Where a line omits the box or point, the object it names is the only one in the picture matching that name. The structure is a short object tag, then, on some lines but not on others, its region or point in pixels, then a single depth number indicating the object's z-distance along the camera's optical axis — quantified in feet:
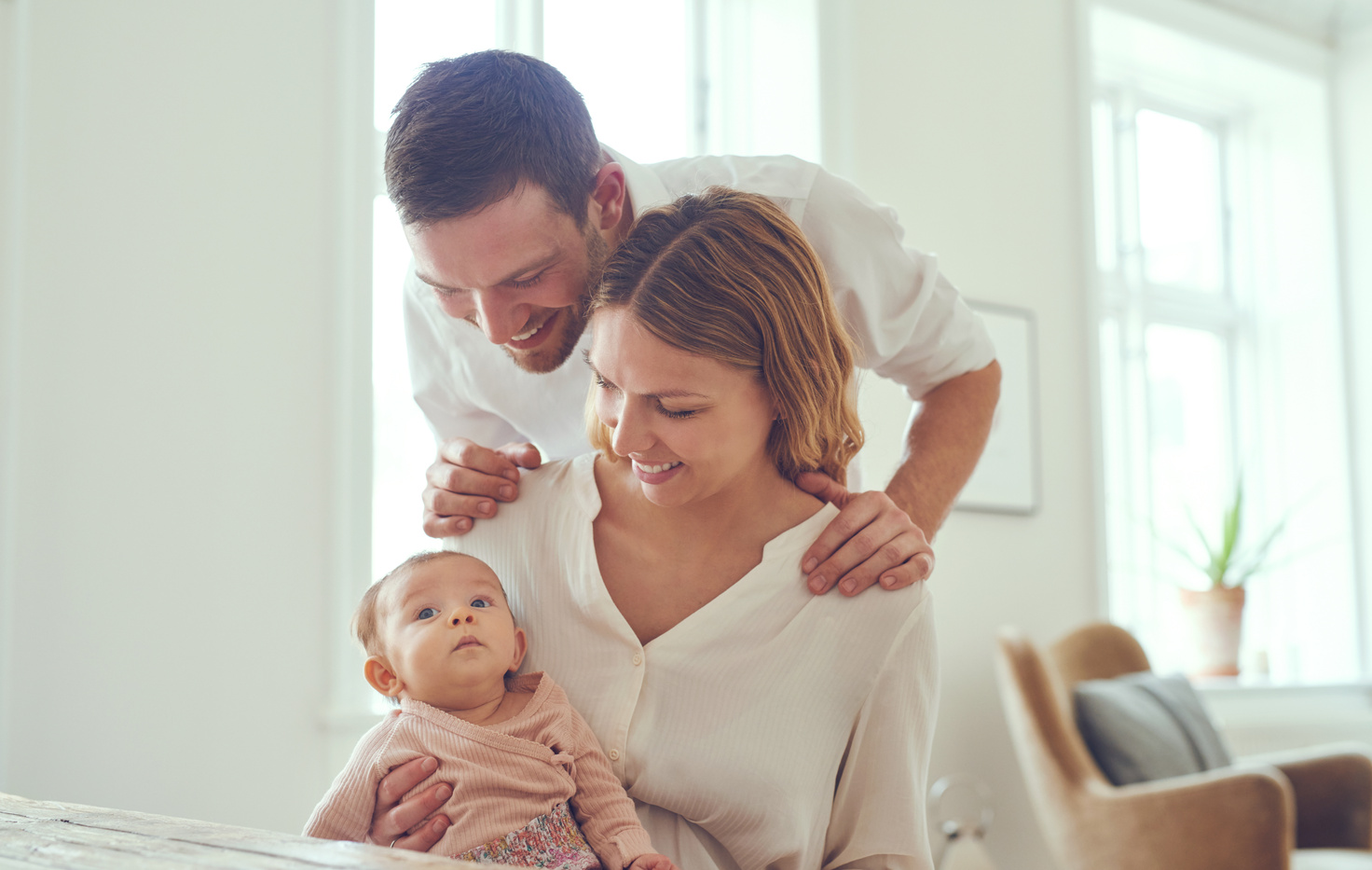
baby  4.16
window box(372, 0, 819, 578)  10.74
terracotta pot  16.08
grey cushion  11.25
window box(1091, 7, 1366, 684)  17.03
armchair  9.95
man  4.81
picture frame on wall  13.75
